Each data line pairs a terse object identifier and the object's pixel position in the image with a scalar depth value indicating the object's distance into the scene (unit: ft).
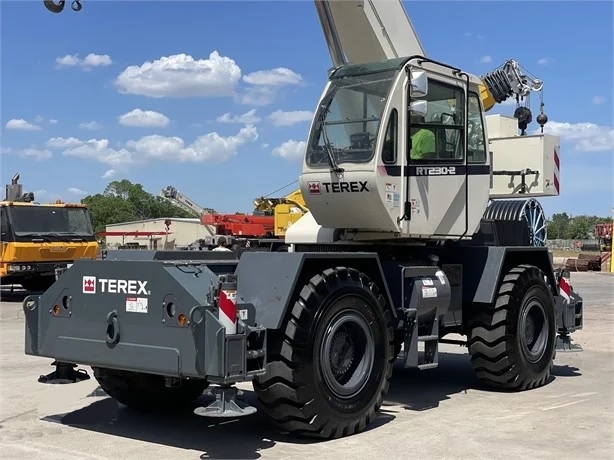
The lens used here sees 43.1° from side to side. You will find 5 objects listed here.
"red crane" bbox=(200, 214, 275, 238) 88.13
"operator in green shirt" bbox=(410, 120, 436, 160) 25.73
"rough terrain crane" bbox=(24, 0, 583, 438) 20.11
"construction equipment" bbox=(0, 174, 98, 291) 61.93
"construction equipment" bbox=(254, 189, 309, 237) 72.18
